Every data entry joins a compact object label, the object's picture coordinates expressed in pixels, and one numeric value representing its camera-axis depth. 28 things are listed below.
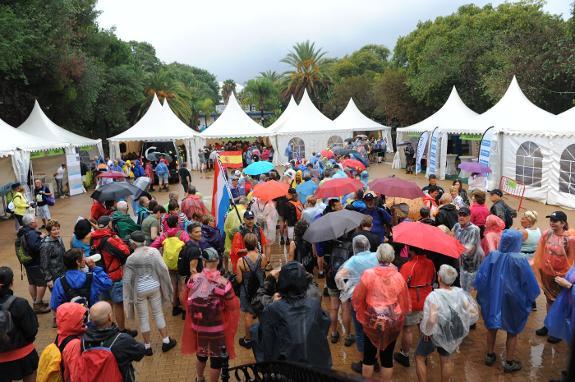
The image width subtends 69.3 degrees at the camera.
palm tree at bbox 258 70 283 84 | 63.53
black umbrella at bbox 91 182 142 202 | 8.11
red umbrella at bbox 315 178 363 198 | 7.76
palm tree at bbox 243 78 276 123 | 59.16
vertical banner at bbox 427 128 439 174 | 19.61
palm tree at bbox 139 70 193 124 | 39.91
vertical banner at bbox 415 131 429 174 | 20.34
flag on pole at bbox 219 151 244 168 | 15.93
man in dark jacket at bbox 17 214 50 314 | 6.45
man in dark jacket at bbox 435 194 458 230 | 6.53
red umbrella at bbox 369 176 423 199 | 7.55
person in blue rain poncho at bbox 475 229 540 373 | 4.55
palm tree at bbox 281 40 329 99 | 46.58
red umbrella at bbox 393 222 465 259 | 4.49
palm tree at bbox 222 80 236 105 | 83.31
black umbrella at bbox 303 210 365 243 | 5.42
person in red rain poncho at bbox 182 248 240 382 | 4.13
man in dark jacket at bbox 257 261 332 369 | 3.23
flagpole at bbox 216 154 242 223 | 7.03
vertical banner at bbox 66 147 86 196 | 18.66
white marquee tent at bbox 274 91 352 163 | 25.81
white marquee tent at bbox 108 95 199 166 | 23.62
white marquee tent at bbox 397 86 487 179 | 19.15
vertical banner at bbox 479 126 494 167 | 15.72
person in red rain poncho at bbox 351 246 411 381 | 4.00
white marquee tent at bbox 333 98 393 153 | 26.83
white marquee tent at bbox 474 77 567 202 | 13.96
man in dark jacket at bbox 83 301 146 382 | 3.18
